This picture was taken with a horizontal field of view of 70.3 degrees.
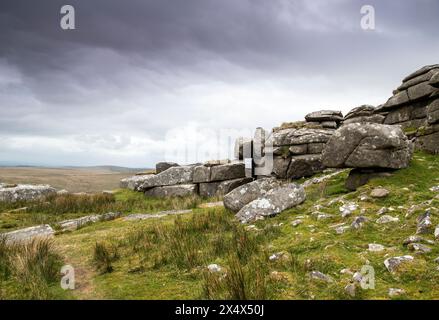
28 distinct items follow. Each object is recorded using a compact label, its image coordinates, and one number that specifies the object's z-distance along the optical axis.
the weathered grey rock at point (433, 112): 13.69
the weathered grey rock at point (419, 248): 5.57
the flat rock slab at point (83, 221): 12.36
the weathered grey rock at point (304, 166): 18.31
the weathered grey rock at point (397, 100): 20.00
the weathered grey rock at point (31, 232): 10.73
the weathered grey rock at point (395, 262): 5.20
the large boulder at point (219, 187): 20.53
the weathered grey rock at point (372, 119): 21.70
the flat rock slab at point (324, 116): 22.45
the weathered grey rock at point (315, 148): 18.84
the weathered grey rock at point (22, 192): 22.28
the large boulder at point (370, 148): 11.40
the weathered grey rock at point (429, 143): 13.89
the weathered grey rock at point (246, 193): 12.09
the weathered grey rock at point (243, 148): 22.02
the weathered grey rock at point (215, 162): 22.41
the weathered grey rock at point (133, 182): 25.68
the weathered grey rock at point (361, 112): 22.45
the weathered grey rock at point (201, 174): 22.00
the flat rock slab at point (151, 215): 13.48
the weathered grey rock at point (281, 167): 18.83
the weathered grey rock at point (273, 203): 10.21
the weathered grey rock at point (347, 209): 8.51
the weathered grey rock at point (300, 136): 19.03
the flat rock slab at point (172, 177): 22.98
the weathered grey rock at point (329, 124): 22.05
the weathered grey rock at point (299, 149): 18.92
